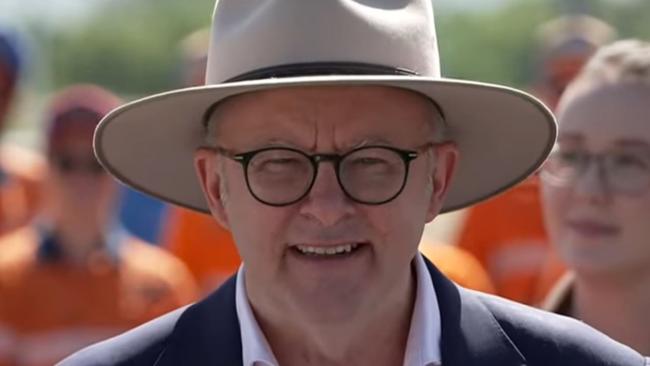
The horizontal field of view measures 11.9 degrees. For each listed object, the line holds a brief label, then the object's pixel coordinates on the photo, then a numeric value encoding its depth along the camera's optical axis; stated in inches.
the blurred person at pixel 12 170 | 511.3
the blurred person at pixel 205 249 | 472.1
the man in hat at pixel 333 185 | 243.1
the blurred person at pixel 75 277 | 432.9
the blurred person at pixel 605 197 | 335.2
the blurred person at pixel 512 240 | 453.4
